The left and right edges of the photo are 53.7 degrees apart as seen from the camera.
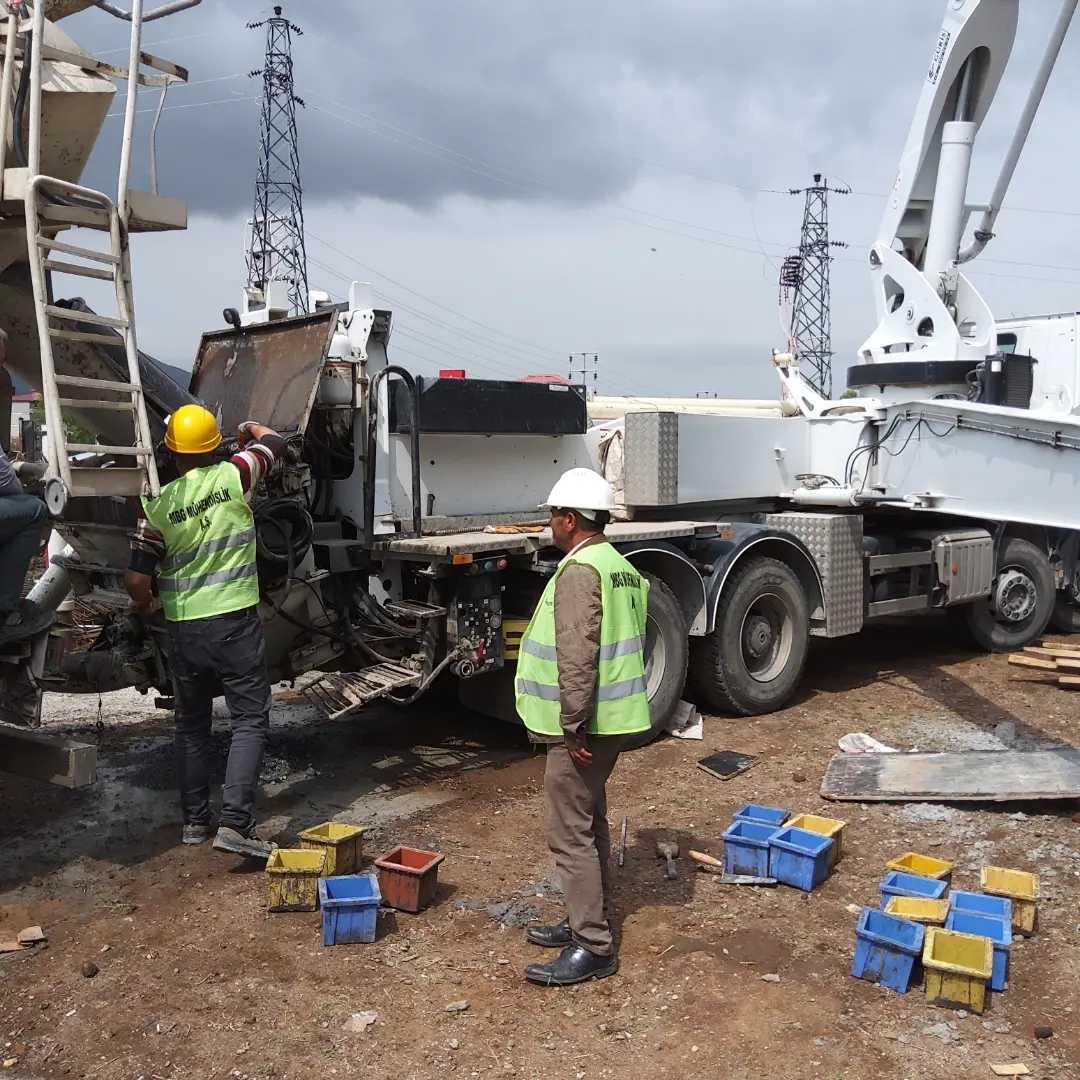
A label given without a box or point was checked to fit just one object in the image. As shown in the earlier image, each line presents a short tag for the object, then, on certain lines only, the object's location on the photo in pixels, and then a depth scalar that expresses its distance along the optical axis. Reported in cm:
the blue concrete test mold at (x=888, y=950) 364
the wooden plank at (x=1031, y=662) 835
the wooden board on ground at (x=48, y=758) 455
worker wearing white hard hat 370
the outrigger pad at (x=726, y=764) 612
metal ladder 433
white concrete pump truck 539
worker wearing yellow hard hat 470
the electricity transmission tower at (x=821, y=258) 3716
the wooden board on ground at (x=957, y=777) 546
